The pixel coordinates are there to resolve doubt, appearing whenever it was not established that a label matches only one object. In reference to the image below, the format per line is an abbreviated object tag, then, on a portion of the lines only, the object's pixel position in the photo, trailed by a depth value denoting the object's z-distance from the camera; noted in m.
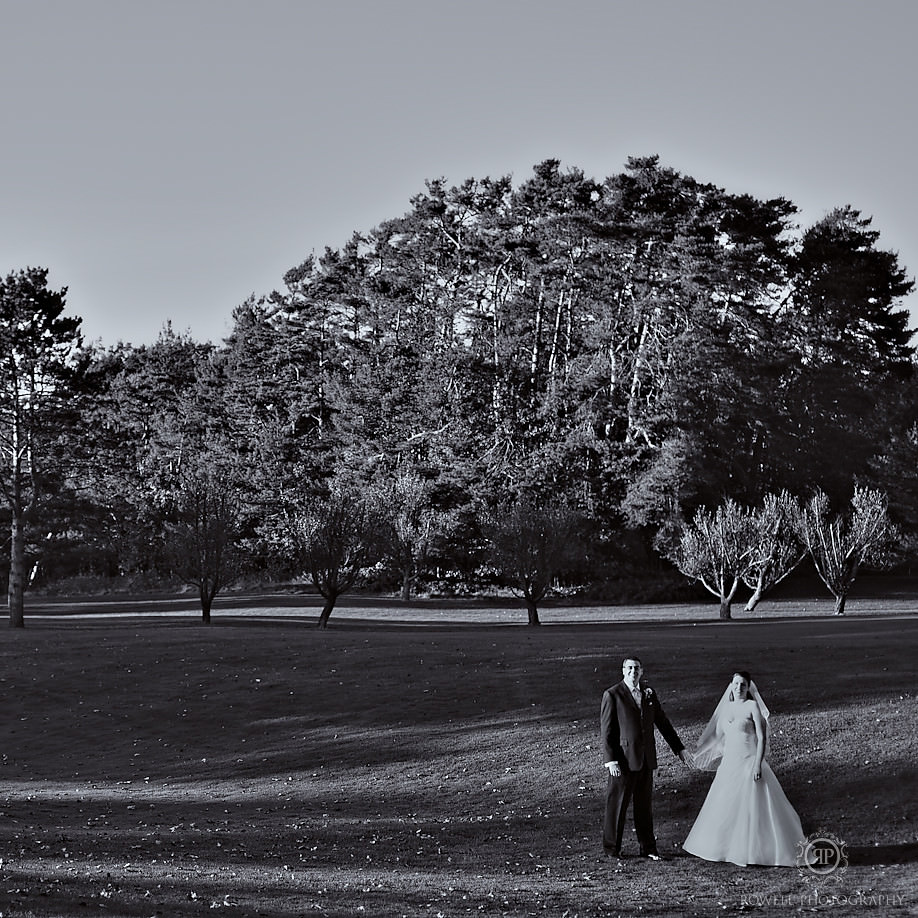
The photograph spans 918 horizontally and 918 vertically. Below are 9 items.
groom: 14.55
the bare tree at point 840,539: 53.38
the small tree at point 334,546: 44.84
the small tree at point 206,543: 47.50
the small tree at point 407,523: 60.50
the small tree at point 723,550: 53.28
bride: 13.98
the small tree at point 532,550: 48.06
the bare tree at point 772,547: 53.19
